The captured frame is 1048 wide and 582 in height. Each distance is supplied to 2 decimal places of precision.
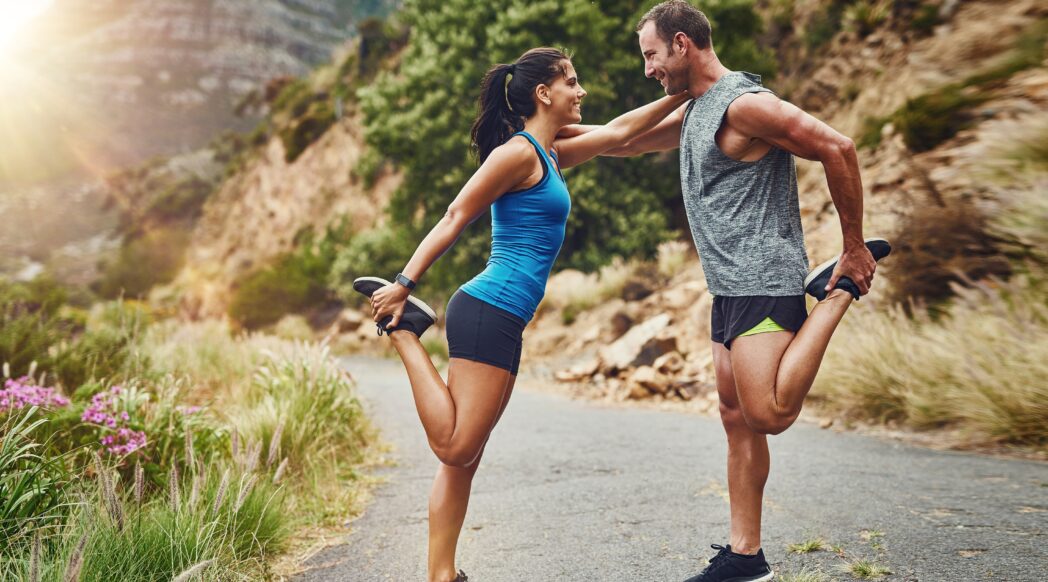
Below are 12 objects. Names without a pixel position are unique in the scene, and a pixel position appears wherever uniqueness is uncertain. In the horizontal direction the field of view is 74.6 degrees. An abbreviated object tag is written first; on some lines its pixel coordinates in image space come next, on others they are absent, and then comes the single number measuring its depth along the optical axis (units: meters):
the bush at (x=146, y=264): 31.22
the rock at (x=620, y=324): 11.59
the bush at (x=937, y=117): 8.98
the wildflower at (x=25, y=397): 3.37
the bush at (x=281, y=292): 20.16
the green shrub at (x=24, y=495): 2.56
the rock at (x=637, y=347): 9.33
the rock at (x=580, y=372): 9.93
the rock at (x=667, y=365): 8.91
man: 2.40
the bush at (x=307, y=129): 28.28
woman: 2.48
